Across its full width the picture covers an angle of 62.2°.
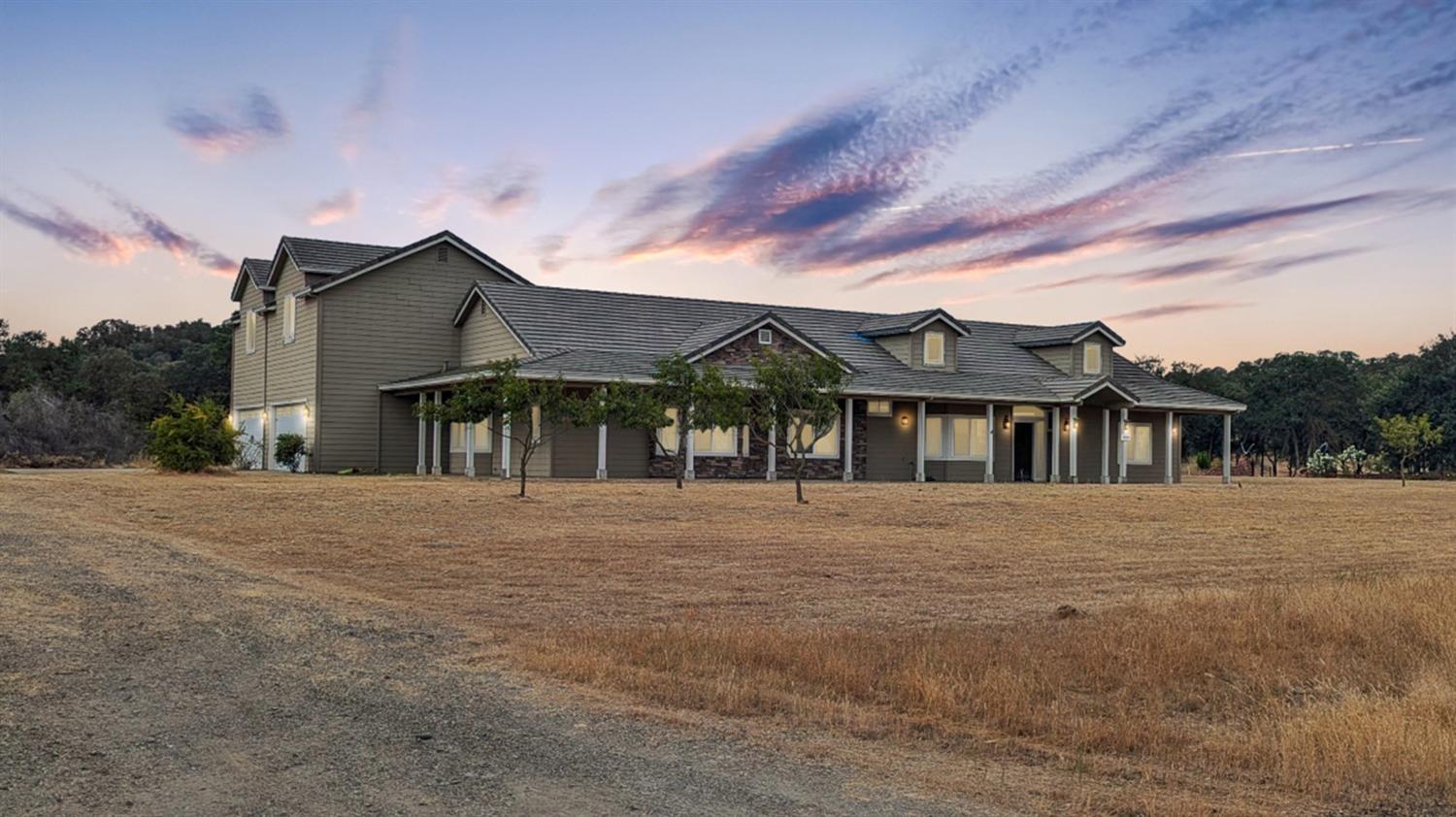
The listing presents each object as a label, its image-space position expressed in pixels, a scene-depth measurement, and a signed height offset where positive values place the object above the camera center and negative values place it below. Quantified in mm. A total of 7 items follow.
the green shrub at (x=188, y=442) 29781 +164
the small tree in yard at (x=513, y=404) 25141 +1079
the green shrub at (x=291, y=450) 34406 -4
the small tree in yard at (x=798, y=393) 26031 +1421
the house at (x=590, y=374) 33188 +2402
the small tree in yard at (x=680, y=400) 26969 +1280
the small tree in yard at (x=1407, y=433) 46781 +1313
